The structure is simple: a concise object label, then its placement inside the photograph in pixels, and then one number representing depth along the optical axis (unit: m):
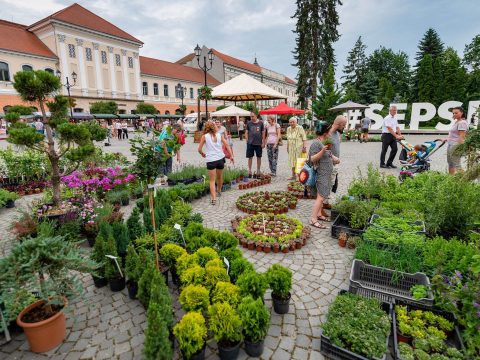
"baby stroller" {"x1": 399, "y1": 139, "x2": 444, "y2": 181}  8.35
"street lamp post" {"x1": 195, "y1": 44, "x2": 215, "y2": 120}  15.38
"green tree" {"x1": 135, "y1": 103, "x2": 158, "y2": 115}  43.16
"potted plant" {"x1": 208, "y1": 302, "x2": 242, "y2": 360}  2.26
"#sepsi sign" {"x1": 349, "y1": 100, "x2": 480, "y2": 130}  22.23
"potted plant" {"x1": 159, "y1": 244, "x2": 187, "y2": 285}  3.30
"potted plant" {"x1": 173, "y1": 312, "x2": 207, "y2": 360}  2.15
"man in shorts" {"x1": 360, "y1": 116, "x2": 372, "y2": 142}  19.61
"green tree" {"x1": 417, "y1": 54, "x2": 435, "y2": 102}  35.88
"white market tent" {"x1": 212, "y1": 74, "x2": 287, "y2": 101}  10.74
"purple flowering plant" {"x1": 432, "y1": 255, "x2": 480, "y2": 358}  2.06
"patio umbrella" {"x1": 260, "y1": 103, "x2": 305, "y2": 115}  18.58
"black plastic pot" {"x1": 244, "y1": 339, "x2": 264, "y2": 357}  2.35
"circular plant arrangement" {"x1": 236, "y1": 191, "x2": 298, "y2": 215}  5.84
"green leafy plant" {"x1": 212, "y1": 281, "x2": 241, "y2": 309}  2.54
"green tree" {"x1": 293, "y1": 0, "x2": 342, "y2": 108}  29.55
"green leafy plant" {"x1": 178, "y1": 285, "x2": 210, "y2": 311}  2.50
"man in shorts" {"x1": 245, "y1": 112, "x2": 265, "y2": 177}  8.33
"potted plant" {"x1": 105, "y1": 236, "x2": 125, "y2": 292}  3.25
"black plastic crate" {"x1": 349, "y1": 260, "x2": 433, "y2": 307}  2.77
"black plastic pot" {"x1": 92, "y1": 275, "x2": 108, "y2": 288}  3.39
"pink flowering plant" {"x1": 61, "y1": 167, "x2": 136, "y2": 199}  5.95
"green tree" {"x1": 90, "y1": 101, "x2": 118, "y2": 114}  36.50
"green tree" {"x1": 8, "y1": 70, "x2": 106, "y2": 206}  4.38
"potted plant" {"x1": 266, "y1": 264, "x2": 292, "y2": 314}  2.82
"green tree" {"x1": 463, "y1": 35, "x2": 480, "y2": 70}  41.22
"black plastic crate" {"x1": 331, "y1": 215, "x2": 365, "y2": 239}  4.43
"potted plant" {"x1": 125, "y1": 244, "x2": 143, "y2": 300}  3.04
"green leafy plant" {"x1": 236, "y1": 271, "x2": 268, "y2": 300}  2.64
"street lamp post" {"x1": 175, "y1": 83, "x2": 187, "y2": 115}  51.93
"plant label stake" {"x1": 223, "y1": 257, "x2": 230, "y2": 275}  2.99
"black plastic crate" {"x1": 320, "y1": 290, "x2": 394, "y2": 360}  2.17
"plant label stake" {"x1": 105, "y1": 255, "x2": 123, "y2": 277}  3.15
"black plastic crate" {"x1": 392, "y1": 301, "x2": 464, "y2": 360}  2.25
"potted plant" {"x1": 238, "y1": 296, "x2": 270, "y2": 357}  2.30
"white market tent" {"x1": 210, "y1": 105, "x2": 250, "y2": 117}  20.20
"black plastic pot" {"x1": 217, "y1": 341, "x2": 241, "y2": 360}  2.25
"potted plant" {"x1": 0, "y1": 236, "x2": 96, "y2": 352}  2.25
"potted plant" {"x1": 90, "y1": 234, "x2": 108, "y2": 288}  3.26
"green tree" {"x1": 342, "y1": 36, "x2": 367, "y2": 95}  49.81
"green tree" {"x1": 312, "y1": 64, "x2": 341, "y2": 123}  29.81
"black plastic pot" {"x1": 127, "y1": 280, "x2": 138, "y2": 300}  3.14
